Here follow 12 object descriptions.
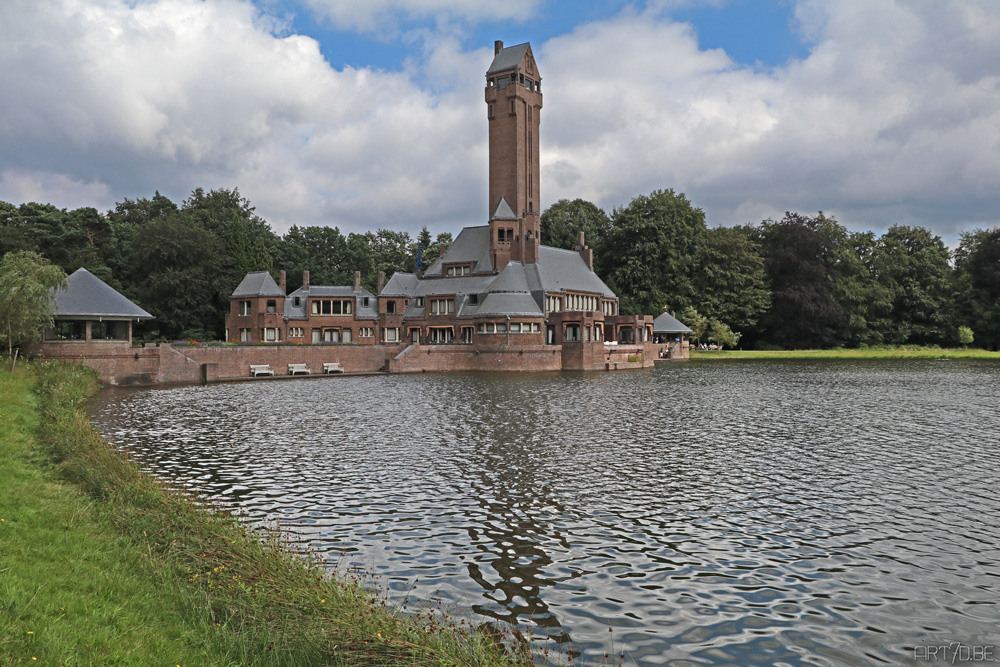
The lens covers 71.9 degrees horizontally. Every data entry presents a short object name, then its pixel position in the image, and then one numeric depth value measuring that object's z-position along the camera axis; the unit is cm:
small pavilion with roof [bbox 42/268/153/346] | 4725
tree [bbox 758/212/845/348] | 9856
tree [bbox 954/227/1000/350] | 9925
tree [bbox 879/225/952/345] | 10431
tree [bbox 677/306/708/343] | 9338
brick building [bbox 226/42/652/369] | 7644
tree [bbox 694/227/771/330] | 9744
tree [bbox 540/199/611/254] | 10012
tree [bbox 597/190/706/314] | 9594
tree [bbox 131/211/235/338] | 7812
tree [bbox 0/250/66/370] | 3675
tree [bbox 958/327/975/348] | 9850
